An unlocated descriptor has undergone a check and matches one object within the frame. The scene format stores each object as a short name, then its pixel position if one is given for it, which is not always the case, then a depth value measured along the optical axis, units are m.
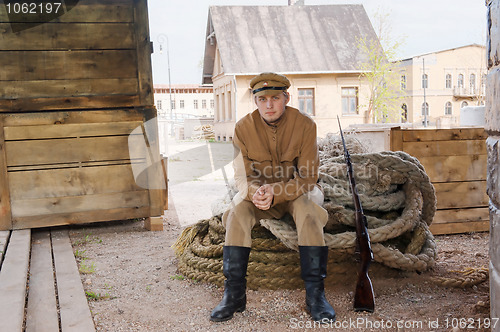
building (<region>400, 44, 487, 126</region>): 42.28
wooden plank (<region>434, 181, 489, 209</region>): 4.30
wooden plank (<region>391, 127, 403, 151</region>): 4.19
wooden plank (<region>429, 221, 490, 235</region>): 4.33
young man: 2.68
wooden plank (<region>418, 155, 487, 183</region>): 4.27
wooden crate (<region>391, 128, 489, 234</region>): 4.26
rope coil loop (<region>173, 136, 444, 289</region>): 3.04
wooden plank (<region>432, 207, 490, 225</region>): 4.32
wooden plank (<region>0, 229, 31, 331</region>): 2.43
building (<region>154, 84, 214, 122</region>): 49.89
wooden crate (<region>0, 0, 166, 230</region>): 4.68
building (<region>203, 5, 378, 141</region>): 23.42
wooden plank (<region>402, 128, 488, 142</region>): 4.23
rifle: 2.62
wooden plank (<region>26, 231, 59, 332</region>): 2.51
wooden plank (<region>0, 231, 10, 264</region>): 3.85
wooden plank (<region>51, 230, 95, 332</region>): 2.50
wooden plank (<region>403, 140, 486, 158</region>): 4.25
